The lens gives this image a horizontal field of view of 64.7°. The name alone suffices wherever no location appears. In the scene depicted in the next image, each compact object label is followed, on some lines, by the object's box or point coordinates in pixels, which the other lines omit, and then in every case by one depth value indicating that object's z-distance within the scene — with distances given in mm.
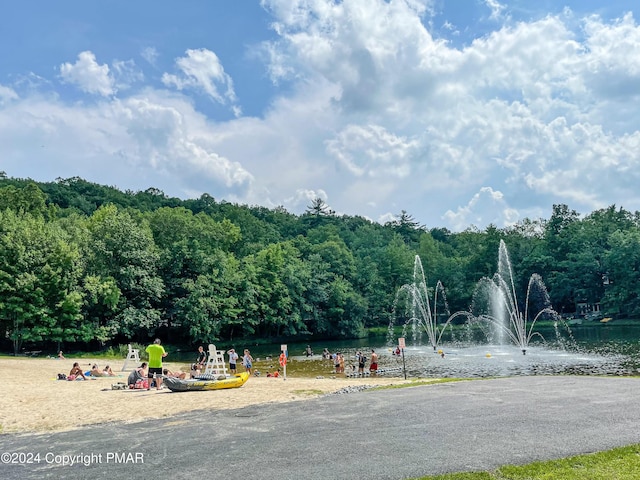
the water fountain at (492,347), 33344
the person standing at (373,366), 34966
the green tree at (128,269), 56812
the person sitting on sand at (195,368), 30086
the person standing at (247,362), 34500
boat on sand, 22703
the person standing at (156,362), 24203
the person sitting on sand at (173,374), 26977
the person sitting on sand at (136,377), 24609
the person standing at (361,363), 35766
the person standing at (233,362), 32156
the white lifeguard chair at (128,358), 33978
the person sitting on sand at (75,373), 29672
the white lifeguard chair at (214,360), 26500
